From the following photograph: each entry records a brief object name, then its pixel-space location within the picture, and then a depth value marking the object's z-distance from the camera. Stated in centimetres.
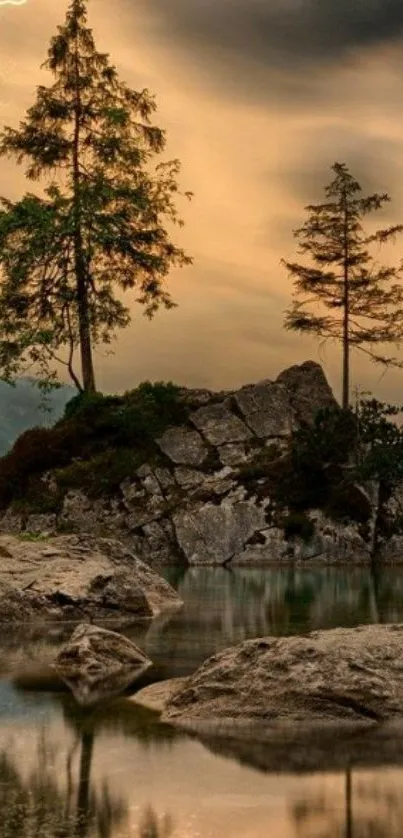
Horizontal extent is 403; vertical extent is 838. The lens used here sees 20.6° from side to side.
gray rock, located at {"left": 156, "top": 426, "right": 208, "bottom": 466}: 4297
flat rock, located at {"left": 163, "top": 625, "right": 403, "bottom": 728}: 906
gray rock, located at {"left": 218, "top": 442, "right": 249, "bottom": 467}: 4256
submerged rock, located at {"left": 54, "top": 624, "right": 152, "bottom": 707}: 1122
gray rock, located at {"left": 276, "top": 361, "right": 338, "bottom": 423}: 4659
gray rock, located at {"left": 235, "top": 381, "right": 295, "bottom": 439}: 4472
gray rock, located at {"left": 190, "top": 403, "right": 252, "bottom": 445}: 4397
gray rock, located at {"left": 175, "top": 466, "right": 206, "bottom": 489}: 4144
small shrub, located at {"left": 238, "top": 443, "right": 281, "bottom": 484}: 4122
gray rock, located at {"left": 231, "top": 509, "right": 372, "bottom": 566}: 3825
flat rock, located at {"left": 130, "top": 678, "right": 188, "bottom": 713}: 985
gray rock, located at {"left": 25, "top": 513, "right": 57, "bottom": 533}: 4134
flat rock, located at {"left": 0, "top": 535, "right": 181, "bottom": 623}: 1744
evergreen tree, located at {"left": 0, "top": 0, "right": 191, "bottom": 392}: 4828
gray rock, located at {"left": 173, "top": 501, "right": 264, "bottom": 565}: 3838
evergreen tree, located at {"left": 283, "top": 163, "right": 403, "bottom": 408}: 5659
